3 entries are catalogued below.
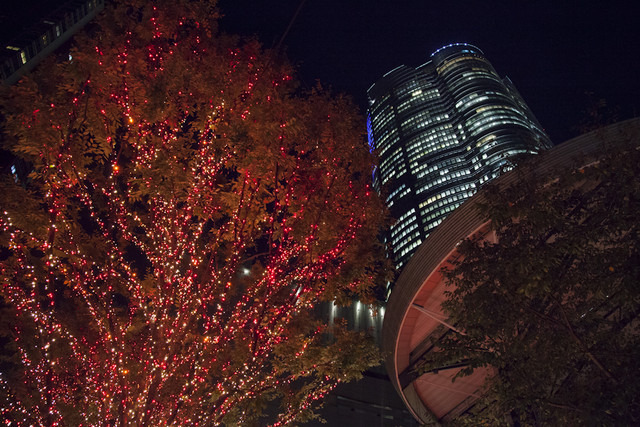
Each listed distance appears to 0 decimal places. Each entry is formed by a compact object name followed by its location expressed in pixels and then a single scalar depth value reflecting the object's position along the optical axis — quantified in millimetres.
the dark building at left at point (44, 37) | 33781
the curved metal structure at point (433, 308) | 8125
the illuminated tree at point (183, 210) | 5512
